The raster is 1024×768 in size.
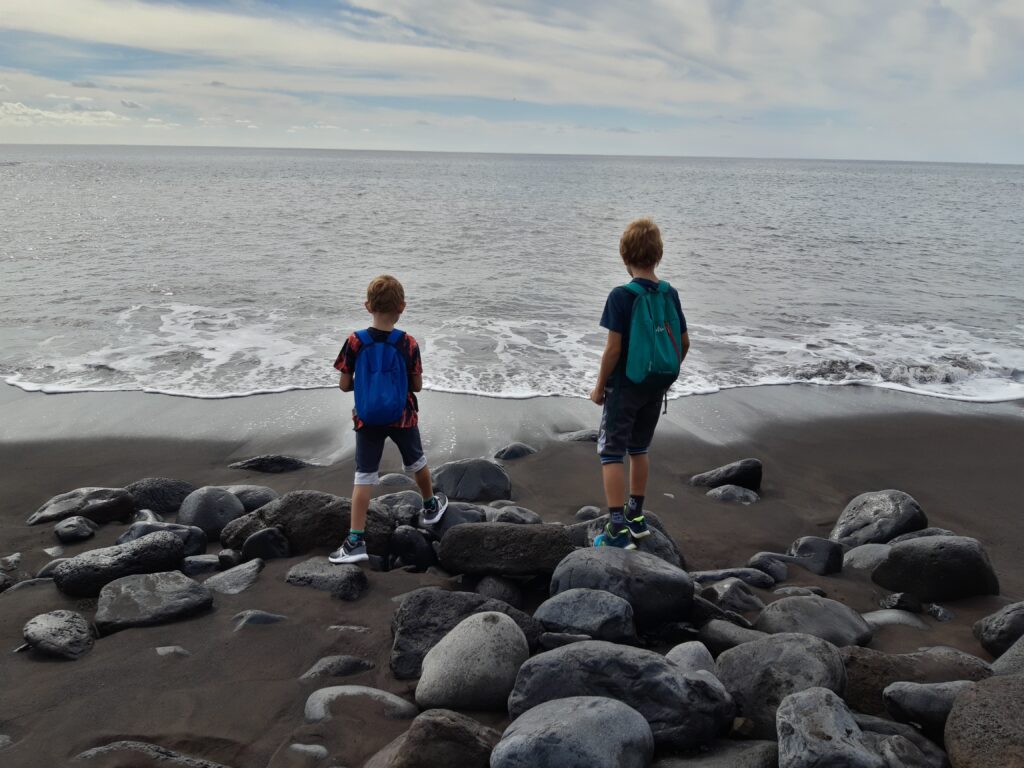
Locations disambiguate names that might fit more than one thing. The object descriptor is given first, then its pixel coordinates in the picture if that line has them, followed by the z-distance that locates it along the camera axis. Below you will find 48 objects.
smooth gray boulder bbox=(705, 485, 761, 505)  6.79
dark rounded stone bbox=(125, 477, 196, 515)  6.23
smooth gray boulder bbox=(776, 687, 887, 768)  2.66
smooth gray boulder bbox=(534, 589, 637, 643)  3.88
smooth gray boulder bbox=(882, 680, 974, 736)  3.08
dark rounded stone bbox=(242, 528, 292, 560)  5.14
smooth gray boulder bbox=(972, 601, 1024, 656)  4.11
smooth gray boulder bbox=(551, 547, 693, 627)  4.18
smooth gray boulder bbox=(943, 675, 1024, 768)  2.74
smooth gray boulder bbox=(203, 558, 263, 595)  4.68
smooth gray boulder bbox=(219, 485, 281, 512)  6.23
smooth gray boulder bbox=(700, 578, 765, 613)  4.62
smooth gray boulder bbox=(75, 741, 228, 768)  3.05
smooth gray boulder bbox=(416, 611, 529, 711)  3.46
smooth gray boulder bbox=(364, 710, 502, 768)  2.87
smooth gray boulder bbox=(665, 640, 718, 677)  3.62
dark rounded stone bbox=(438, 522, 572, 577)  4.63
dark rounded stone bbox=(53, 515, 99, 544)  5.58
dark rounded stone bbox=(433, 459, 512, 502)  6.55
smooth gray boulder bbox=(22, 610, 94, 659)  3.92
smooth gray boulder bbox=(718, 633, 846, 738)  3.27
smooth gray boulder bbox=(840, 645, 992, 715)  3.40
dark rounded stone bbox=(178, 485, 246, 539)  5.76
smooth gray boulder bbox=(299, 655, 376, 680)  3.80
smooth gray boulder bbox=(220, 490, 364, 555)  5.25
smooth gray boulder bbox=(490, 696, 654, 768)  2.76
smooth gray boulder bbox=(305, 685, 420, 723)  3.42
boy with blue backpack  5.00
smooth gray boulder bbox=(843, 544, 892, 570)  5.38
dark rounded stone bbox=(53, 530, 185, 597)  4.62
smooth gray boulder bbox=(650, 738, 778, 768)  2.91
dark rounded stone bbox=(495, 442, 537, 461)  7.62
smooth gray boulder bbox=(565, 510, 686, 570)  5.11
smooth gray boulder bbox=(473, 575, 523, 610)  4.55
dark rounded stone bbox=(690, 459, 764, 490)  6.98
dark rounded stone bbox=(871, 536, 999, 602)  4.86
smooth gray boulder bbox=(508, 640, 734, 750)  3.09
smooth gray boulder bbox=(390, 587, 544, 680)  3.84
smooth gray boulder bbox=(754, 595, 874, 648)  4.22
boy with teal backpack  4.69
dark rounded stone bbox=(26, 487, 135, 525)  5.91
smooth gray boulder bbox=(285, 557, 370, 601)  4.62
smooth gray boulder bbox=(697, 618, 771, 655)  4.01
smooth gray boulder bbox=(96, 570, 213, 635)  4.19
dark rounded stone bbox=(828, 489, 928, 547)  5.89
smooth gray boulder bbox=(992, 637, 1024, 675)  3.59
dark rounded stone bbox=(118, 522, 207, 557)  5.36
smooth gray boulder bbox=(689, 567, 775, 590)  5.09
